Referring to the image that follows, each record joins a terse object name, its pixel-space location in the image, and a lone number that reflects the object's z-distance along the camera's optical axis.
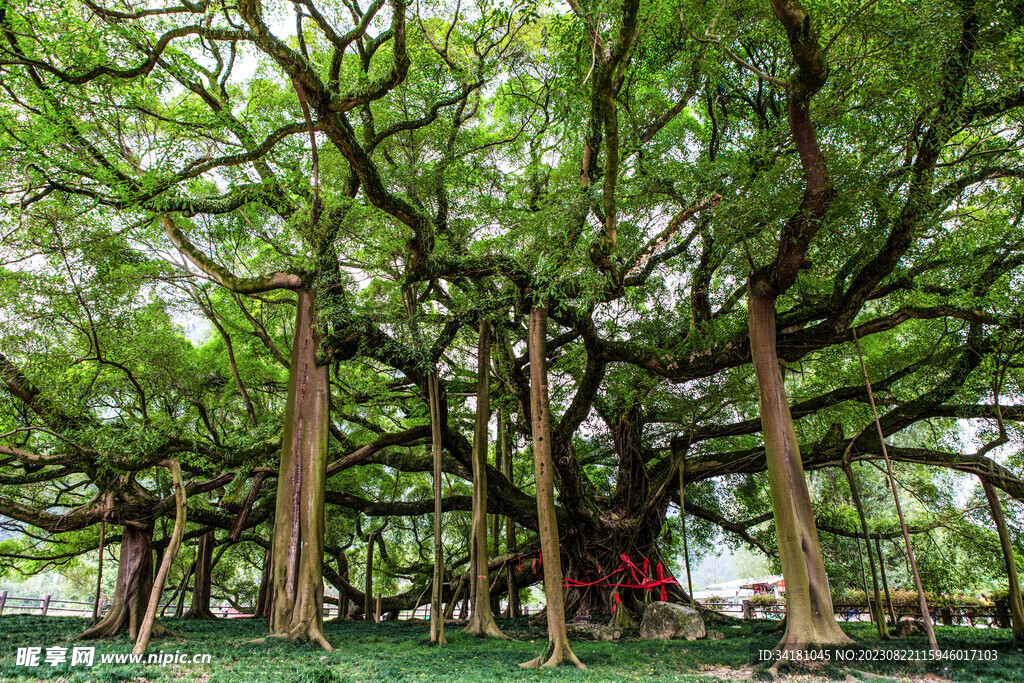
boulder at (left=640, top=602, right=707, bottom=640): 7.16
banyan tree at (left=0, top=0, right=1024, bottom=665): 5.25
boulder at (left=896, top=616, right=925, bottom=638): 7.41
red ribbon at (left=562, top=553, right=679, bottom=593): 8.62
